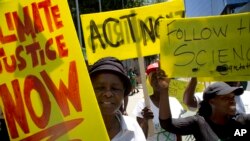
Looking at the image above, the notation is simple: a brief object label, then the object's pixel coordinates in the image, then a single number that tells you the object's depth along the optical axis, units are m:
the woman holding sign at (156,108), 3.60
